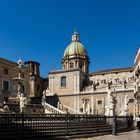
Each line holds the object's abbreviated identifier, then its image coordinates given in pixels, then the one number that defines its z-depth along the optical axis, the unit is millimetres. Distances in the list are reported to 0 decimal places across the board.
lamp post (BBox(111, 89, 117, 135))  11192
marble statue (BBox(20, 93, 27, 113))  13915
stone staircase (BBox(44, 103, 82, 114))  20605
